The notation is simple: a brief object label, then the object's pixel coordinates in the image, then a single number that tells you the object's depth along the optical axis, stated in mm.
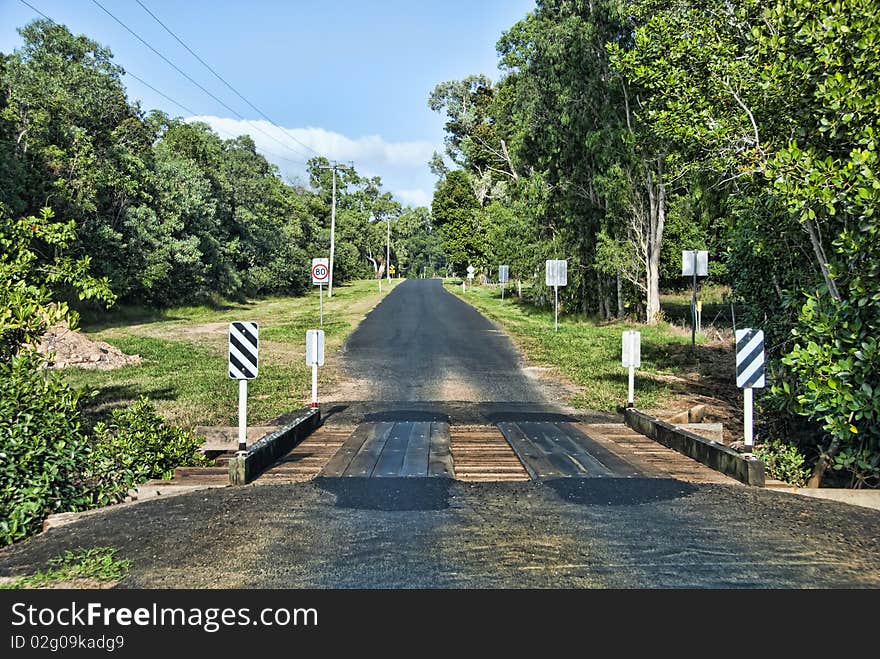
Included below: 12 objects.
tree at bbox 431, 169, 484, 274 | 81500
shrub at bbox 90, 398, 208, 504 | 7703
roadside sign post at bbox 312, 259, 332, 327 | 30391
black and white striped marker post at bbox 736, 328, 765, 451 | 8398
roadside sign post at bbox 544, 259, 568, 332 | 31250
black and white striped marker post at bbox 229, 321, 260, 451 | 8570
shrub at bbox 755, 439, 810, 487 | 8484
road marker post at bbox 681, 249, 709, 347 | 21828
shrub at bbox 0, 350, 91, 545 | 6523
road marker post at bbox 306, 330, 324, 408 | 11727
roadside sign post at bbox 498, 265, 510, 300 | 51188
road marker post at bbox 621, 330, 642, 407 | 11812
